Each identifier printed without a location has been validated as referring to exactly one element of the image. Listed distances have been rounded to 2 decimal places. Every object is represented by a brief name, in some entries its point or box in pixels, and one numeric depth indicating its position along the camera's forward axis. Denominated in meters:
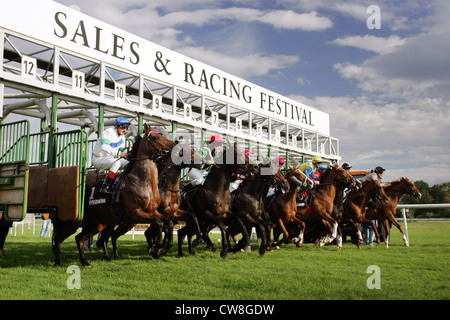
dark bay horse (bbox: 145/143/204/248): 7.55
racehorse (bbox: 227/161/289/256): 8.84
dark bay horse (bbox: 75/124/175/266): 6.85
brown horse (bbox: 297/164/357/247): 10.76
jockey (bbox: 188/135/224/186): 8.27
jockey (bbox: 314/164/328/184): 11.63
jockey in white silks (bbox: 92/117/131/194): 7.21
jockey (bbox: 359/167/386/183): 11.68
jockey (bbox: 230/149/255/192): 8.90
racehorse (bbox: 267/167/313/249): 10.09
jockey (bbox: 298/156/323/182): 11.16
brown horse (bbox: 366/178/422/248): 11.73
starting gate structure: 6.56
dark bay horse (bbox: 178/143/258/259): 8.27
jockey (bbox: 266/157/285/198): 9.42
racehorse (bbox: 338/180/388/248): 11.39
